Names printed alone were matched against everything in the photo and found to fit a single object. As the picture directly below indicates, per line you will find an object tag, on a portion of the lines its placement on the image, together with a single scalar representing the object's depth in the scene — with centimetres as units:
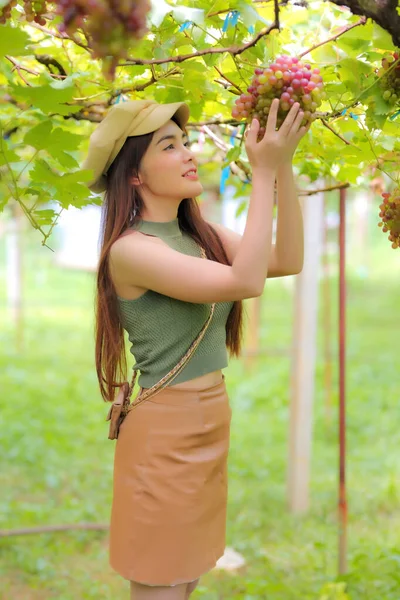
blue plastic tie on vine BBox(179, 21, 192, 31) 276
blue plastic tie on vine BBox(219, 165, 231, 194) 338
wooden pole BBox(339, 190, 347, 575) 398
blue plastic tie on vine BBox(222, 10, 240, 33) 273
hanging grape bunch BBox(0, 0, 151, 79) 216
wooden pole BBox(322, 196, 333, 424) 692
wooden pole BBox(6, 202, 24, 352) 962
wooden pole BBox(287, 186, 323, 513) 484
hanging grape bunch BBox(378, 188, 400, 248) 277
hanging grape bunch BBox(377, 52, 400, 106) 267
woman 301
